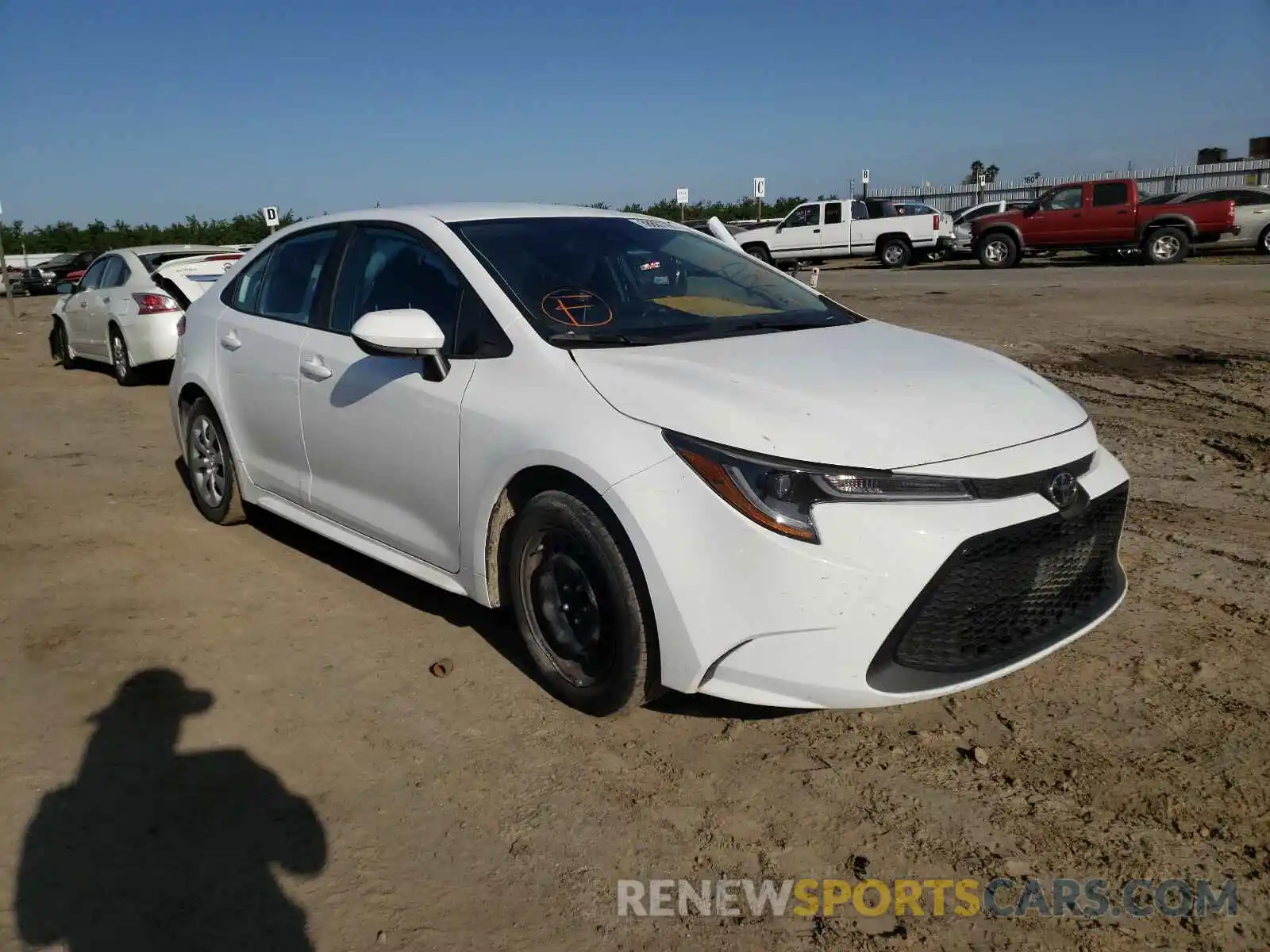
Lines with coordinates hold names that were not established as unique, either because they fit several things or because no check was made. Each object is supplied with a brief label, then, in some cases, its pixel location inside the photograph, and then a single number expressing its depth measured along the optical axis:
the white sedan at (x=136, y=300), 10.73
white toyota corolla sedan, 2.84
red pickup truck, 21.77
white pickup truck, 26.83
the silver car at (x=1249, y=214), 22.16
